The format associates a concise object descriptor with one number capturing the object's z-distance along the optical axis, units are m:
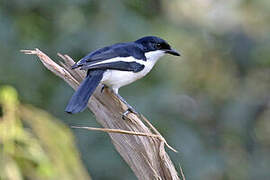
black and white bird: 5.30
